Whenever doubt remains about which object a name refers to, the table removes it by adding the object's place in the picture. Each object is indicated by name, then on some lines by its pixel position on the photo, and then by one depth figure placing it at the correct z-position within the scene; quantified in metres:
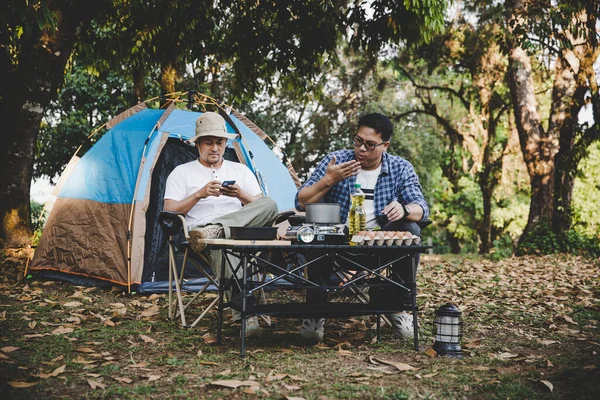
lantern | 3.03
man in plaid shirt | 3.35
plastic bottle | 3.14
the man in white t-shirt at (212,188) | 3.50
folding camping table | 2.86
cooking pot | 3.04
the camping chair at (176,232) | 3.57
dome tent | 5.25
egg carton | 2.94
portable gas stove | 2.97
